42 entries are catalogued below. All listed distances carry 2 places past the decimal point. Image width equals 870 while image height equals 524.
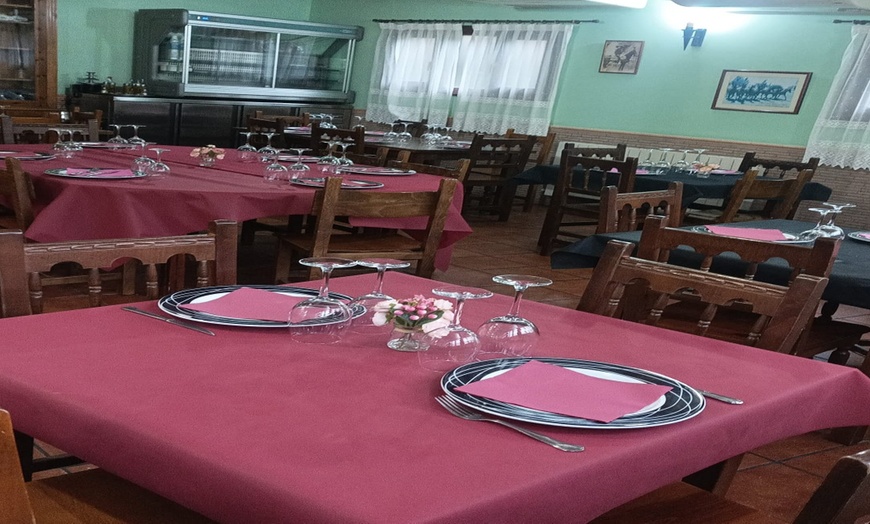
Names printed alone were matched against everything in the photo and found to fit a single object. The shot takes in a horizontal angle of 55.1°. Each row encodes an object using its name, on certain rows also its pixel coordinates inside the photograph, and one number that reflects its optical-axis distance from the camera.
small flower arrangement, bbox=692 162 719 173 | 6.60
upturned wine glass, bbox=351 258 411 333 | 1.48
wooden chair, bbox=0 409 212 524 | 1.23
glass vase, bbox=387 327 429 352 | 1.37
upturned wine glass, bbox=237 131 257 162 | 4.41
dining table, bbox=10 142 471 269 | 2.97
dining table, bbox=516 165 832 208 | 5.92
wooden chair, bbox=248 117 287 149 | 6.39
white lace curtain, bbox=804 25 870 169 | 7.43
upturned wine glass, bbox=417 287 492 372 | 1.33
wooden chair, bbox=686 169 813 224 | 4.94
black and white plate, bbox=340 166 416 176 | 4.28
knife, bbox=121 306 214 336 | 1.36
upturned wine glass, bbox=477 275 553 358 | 1.42
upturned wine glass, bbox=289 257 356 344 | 1.40
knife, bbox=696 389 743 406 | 1.27
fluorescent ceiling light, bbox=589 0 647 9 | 8.65
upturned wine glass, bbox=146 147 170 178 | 3.40
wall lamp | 8.44
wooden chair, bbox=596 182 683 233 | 3.17
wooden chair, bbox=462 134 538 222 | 7.30
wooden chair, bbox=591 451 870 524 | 1.45
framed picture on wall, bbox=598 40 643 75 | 8.95
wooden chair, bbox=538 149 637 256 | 5.79
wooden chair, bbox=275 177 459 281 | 2.86
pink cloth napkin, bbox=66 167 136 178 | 3.19
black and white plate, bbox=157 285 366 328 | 1.40
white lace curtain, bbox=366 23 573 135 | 9.52
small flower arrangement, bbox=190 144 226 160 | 4.01
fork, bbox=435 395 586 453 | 1.04
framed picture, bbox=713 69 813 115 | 7.91
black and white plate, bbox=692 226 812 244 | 3.08
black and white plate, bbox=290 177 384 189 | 3.57
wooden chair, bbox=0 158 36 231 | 2.75
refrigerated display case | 9.47
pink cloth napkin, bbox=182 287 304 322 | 1.45
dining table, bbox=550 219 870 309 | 2.63
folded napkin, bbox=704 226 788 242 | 3.12
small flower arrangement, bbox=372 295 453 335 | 1.31
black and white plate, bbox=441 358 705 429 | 1.10
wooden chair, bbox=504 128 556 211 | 8.89
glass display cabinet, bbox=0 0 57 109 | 8.68
